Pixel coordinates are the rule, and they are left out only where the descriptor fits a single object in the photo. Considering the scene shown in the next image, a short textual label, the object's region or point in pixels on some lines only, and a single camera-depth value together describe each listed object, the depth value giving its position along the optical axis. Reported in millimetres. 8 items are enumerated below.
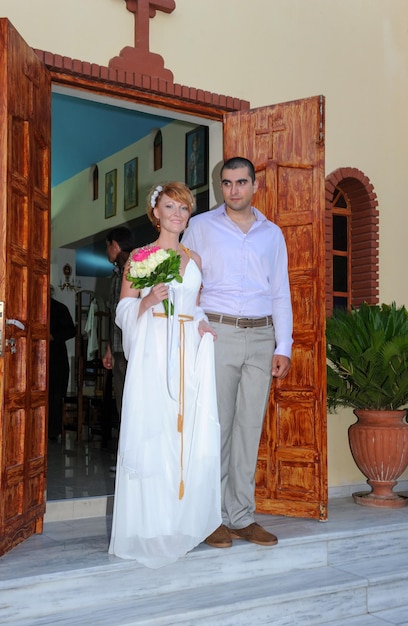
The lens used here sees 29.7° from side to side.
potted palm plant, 5633
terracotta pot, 5695
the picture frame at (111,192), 11039
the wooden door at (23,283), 3959
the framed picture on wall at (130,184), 10375
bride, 3889
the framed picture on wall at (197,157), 8133
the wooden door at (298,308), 5070
